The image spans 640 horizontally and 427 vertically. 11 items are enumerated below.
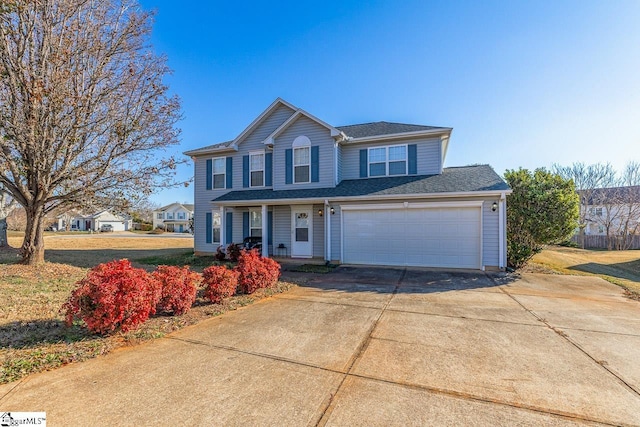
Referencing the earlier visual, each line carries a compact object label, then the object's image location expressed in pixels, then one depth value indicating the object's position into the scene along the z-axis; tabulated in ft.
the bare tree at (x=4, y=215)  42.22
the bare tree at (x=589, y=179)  102.12
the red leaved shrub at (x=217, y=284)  20.59
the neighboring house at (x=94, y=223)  201.77
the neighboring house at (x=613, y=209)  88.02
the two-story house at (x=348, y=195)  34.99
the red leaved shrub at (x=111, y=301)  13.83
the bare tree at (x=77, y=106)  24.45
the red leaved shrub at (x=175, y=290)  17.53
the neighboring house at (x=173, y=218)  201.67
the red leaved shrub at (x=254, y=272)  23.63
